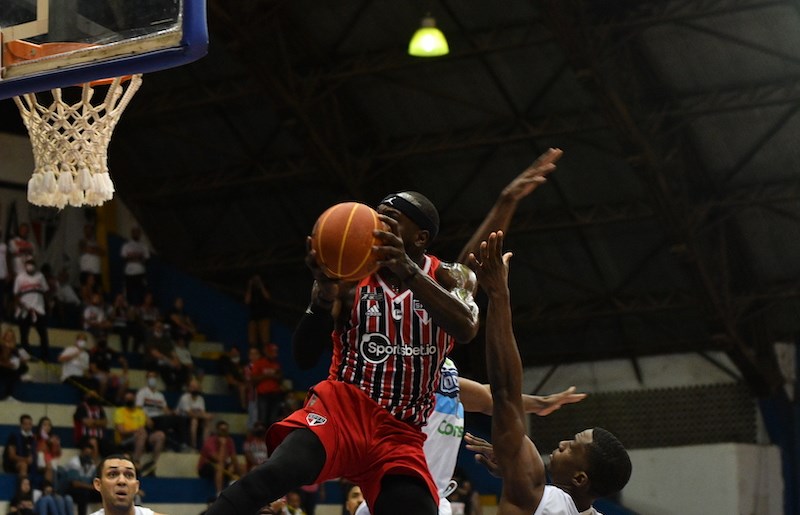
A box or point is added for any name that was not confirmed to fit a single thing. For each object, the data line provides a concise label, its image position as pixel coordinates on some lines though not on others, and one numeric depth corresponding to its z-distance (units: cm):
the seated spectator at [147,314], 2034
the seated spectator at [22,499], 1423
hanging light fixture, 1619
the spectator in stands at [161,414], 1780
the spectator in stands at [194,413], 1827
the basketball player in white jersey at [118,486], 795
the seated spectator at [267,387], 1892
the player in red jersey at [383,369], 502
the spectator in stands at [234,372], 2038
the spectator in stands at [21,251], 1885
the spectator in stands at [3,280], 1898
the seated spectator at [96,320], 1942
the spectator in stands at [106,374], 1809
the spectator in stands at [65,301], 1980
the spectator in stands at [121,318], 1997
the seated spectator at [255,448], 1809
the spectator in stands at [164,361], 1927
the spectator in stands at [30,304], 1813
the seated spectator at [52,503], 1453
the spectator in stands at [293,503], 1456
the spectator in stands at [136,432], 1692
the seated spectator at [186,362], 1958
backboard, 607
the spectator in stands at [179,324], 2070
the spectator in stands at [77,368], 1798
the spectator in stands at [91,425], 1655
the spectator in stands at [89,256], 2056
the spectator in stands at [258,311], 2141
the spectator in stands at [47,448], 1536
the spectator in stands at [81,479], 1520
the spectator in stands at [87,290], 1978
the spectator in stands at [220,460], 1749
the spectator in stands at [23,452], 1523
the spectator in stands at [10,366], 1730
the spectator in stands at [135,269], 2094
